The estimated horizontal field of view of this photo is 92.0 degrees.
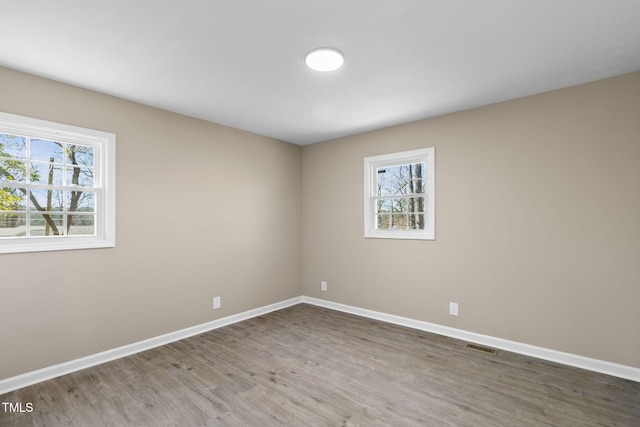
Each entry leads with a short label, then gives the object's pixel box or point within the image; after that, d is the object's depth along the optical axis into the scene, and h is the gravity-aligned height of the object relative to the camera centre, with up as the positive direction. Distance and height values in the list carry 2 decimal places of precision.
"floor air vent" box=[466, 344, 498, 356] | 3.07 -1.35
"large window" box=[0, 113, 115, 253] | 2.54 +0.26
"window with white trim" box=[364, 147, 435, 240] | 3.72 +0.26
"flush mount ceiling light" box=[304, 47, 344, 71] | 2.23 +1.17
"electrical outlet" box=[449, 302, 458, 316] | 3.45 -1.05
